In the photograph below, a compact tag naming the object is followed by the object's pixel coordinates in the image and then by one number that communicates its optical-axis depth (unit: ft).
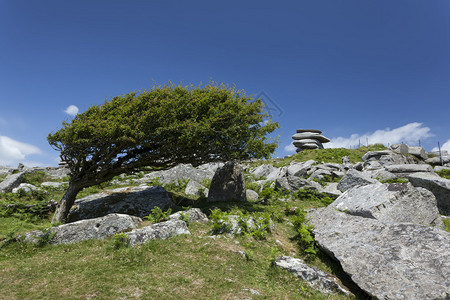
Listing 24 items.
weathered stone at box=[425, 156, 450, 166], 169.64
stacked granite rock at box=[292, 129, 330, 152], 224.94
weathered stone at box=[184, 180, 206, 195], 83.66
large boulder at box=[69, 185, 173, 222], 63.26
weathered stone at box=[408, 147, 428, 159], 177.78
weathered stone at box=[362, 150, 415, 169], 129.27
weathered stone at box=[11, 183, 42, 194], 85.17
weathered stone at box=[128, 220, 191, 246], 39.81
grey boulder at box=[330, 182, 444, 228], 45.01
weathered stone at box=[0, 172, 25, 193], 92.63
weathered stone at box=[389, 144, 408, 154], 180.36
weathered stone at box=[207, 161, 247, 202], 70.42
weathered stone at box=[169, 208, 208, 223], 49.92
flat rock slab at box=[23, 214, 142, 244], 44.19
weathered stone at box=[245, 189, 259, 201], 80.53
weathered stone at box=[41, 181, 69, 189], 98.24
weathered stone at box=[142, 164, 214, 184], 100.72
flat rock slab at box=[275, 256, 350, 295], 31.58
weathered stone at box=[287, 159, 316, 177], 116.57
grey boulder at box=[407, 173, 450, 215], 57.47
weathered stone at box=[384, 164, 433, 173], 94.43
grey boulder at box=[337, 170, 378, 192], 75.91
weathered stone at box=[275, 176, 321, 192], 84.23
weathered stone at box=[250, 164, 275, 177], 132.87
